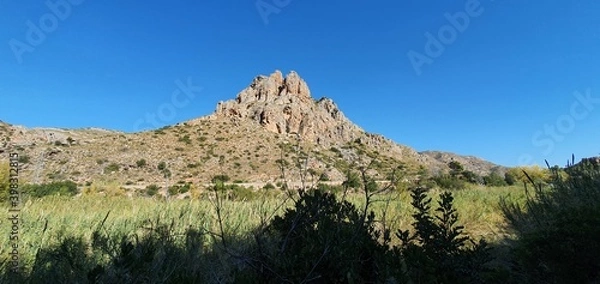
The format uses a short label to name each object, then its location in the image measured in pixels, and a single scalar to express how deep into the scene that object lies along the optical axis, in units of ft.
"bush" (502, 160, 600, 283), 7.23
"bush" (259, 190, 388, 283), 5.70
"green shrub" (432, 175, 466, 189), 52.49
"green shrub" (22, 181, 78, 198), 28.77
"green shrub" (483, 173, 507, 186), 60.39
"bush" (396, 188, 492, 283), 5.78
